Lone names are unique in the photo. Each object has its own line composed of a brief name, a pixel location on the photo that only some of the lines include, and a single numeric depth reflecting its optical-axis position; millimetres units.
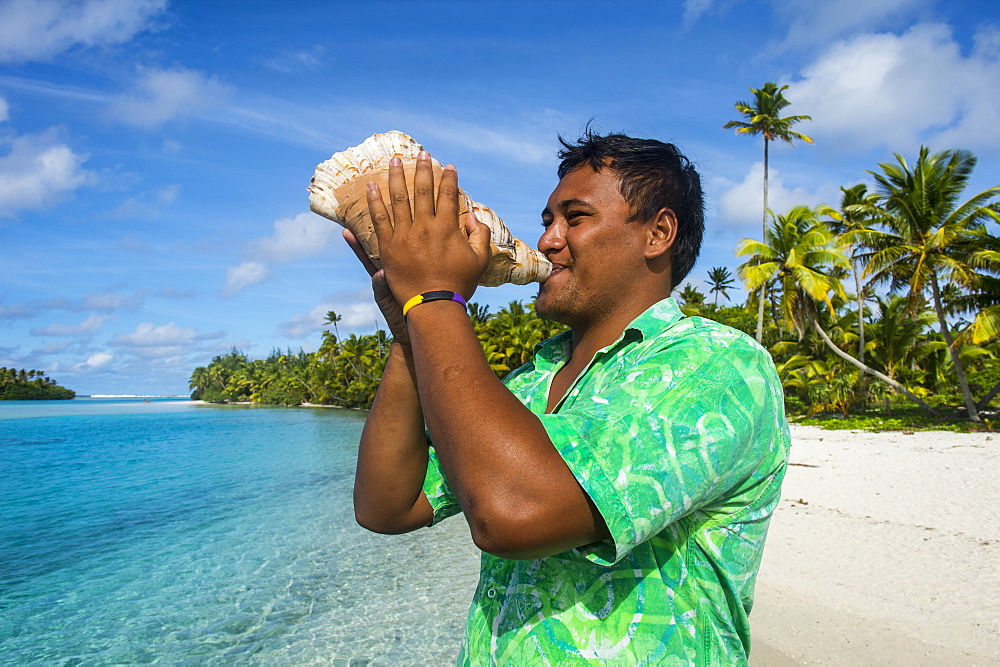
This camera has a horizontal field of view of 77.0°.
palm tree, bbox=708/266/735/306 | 55406
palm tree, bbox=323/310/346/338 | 67438
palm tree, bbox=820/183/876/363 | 20047
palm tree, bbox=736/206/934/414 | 21094
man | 871
